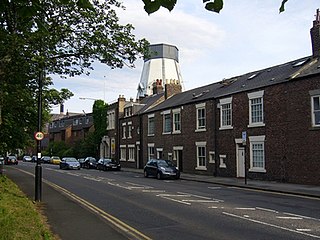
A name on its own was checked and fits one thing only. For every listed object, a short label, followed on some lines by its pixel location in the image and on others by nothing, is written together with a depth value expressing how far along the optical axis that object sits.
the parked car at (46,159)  73.50
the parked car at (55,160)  68.62
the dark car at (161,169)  30.25
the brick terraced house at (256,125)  23.06
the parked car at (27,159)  87.21
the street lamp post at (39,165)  15.00
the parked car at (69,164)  48.31
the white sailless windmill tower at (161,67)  108.97
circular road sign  15.61
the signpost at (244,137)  24.92
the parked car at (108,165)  44.75
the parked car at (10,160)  67.49
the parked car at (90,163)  50.81
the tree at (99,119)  58.75
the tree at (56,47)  12.06
